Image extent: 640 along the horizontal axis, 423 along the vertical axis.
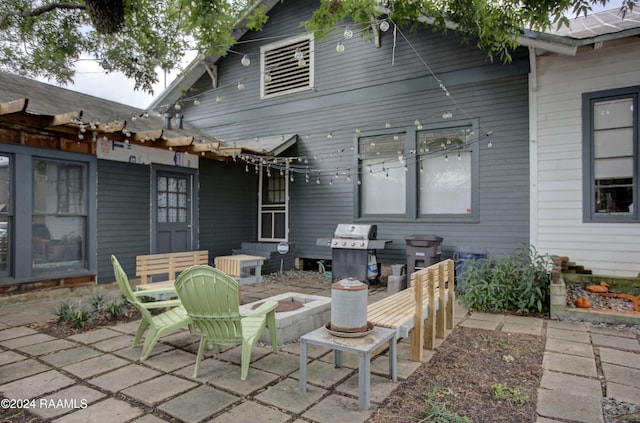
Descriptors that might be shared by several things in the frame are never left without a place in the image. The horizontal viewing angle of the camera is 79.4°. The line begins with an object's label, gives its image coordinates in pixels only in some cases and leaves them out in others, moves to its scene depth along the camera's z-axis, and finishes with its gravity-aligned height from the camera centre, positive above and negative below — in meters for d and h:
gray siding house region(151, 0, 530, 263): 6.36 +1.44
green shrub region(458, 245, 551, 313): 4.94 -0.95
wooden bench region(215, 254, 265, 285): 6.47 -0.91
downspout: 5.98 +0.90
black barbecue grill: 6.68 -0.61
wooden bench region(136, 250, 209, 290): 5.36 -0.74
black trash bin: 6.17 -0.60
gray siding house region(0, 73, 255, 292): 5.31 +0.41
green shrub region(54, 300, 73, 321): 4.37 -1.13
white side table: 2.45 -0.88
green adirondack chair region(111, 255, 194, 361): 3.28 -0.96
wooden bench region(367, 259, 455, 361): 3.13 -0.86
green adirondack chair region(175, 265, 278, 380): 2.88 -0.71
